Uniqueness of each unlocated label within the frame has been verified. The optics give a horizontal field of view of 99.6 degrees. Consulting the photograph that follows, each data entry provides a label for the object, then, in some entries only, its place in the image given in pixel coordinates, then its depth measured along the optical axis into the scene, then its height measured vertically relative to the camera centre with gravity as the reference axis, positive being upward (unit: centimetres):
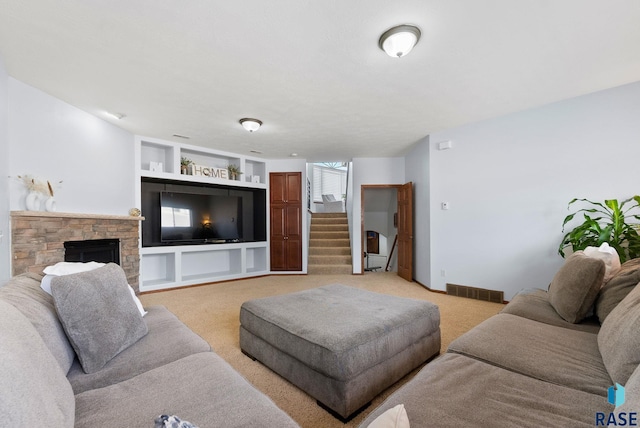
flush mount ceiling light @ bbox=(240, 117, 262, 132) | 365 +126
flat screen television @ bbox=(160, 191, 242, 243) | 468 -2
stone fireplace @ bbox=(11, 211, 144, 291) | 257 -20
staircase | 598 -74
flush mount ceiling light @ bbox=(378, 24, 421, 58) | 195 +131
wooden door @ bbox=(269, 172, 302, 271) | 588 -18
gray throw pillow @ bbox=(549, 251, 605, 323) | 167 -47
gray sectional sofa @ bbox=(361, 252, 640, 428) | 89 -67
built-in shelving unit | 459 -59
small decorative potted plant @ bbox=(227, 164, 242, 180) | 548 +91
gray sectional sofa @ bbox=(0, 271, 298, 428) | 68 -68
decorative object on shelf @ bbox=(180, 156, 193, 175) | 491 +92
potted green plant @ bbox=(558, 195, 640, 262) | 268 -15
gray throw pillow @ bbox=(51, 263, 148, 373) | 122 -48
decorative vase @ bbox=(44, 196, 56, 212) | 286 +14
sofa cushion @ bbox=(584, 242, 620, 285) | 182 -32
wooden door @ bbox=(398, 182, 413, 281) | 509 -32
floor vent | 374 -114
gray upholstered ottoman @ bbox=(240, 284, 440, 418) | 153 -80
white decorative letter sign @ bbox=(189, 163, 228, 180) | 493 +86
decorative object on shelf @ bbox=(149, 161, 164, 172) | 454 +85
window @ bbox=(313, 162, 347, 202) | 1068 +148
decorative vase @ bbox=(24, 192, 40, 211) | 270 +17
